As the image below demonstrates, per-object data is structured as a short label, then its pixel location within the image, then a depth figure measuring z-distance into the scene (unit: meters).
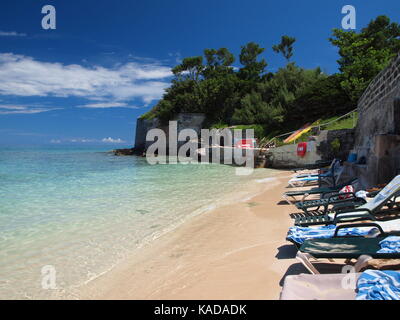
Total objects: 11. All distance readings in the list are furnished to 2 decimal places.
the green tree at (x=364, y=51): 20.72
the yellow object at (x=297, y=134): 19.99
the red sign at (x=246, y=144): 21.21
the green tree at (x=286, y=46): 44.41
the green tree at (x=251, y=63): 40.84
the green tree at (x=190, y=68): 40.00
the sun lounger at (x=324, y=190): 6.88
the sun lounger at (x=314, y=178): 9.04
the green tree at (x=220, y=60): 42.33
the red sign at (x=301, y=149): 16.30
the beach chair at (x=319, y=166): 12.61
